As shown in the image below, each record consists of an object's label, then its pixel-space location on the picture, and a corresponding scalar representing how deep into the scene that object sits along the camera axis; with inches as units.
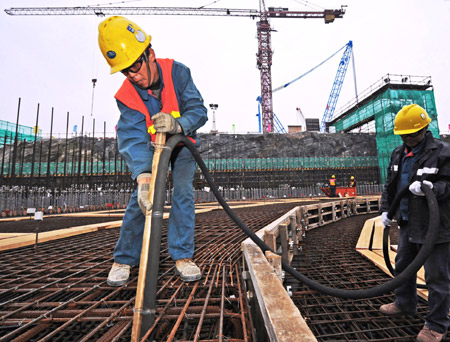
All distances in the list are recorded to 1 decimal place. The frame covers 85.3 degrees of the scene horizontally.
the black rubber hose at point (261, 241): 48.5
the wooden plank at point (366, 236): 163.3
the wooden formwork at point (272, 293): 30.1
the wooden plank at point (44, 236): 117.1
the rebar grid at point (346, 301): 73.2
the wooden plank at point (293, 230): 174.1
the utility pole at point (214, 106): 1549.1
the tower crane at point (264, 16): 1856.5
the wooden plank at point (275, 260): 69.7
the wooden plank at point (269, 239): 104.3
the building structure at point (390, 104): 1143.6
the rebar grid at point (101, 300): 47.4
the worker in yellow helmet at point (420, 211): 66.1
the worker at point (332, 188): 698.2
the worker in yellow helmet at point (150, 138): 68.7
